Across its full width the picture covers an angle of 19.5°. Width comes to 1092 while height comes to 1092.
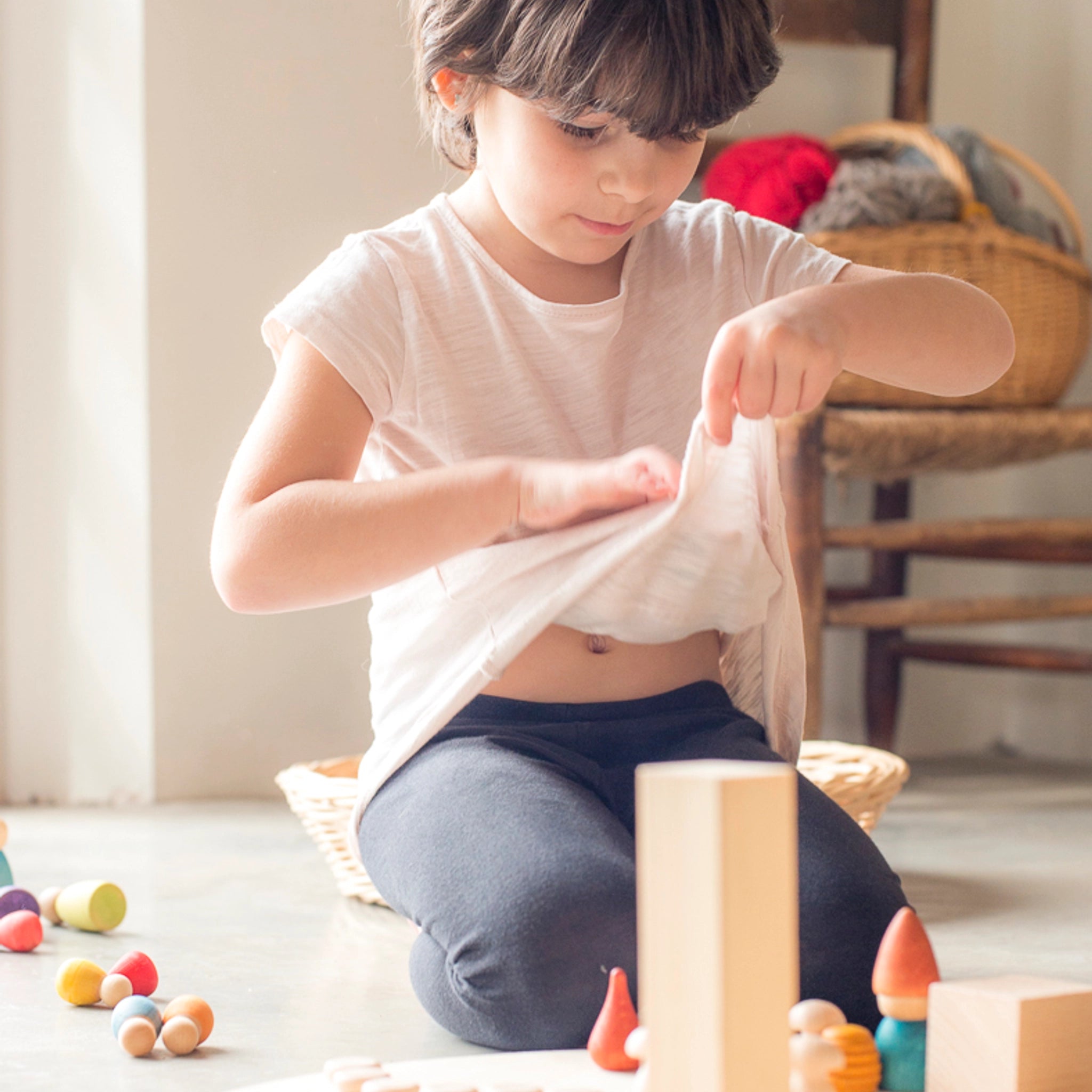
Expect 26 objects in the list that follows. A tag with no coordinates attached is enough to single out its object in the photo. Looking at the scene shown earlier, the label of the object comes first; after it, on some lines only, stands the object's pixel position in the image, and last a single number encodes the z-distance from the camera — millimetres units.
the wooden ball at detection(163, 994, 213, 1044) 1402
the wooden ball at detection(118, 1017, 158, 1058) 1388
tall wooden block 1095
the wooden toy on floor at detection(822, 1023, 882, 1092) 1303
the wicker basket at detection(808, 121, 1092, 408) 2190
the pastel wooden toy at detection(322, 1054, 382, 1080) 1316
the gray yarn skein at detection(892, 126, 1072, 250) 2343
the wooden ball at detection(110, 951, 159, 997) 1469
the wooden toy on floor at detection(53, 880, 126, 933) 1600
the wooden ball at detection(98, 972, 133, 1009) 1456
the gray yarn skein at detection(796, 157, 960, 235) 2188
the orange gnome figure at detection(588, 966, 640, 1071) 1329
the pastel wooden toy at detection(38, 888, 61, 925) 1625
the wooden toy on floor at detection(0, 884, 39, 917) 1604
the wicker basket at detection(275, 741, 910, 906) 1696
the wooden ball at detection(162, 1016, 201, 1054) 1387
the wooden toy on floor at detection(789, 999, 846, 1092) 1279
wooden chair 2143
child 1387
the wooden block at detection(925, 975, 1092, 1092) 1231
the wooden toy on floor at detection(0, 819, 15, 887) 1689
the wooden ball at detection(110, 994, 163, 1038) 1406
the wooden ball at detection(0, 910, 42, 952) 1560
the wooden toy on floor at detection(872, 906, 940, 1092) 1301
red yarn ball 2238
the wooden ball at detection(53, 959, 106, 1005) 1459
